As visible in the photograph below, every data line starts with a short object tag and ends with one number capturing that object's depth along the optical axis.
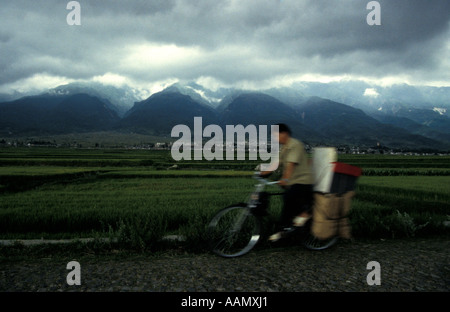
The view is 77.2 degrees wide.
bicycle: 6.02
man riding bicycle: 5.88
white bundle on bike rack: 5.90
